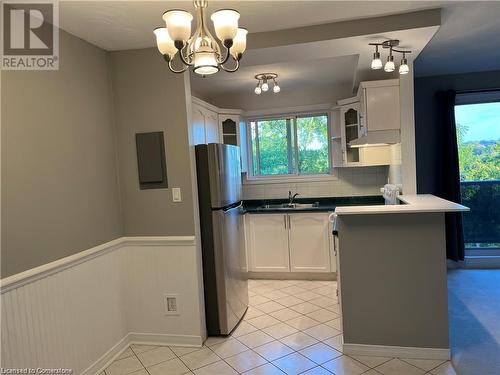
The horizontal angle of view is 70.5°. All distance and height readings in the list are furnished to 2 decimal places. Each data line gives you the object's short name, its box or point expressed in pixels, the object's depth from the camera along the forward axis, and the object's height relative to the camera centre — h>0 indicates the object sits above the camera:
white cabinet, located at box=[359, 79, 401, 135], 3.29 +0.58
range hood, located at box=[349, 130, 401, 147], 3.20 +0.27
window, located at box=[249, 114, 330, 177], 4.83 +0.36
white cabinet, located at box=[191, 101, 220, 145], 3.68 +0.58
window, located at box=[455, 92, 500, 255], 4.40 -0.07
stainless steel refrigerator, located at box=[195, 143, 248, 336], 2.90 -0.50
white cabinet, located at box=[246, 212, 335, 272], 4.17 -0.85
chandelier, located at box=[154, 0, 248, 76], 1.41 +0.59
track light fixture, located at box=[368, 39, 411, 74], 2.53 +0.78
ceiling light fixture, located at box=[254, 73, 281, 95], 3.89 +1.07
